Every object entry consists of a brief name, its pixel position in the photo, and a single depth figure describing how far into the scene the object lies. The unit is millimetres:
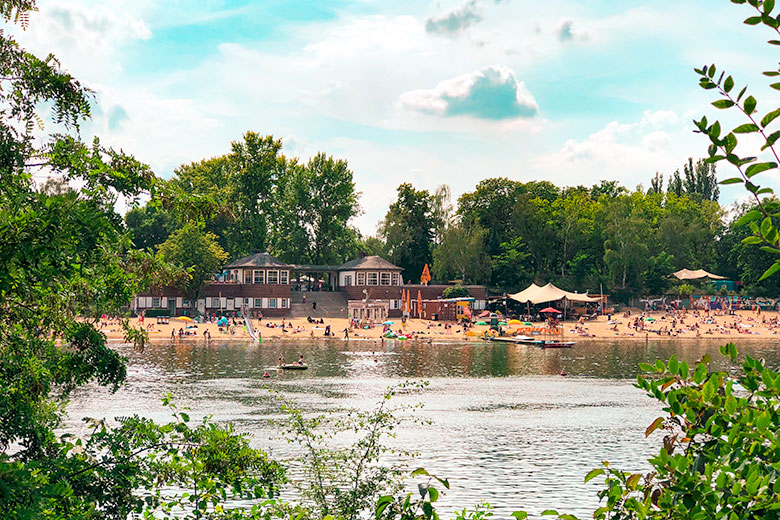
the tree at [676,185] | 140625
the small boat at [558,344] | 81125
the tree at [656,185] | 141888
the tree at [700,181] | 138500
